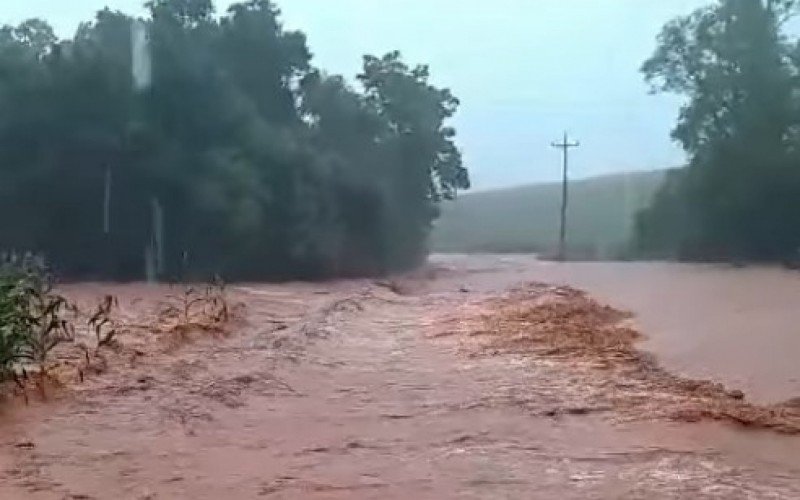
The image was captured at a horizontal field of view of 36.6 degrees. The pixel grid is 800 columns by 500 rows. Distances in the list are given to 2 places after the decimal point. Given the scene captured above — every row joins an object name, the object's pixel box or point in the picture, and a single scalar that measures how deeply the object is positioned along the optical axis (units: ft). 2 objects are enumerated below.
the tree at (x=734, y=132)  132.77
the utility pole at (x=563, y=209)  187.11
